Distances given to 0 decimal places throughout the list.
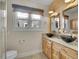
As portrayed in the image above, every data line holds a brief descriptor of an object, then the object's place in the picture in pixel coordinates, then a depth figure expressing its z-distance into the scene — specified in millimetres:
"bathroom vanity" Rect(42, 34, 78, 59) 1718
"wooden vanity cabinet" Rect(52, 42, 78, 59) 1684
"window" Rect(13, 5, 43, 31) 3516
